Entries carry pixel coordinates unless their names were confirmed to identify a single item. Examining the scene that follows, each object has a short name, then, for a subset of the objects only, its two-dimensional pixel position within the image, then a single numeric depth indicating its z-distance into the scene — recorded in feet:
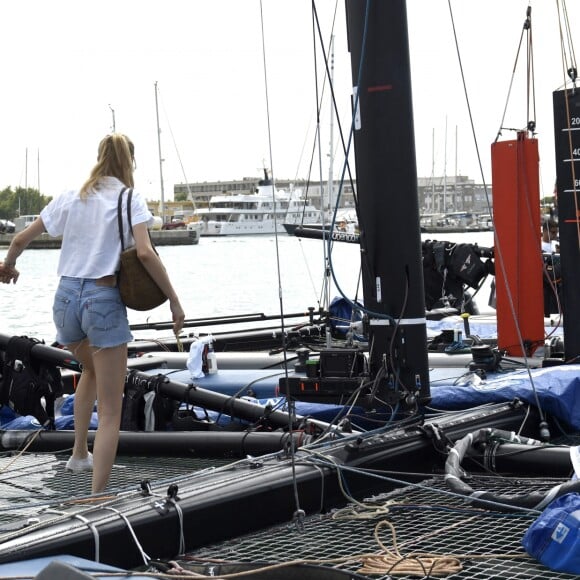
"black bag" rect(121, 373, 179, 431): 41.71
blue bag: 21.63
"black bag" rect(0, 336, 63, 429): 42.59
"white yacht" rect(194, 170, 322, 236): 540.99
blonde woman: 27.84
